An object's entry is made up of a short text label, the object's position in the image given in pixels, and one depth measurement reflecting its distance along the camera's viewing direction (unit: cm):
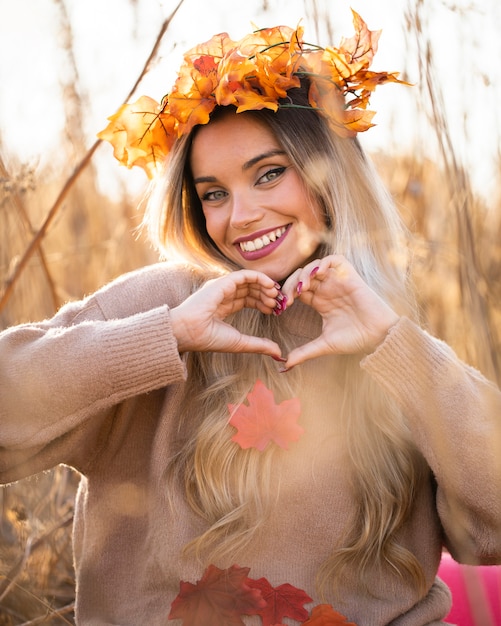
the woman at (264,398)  133
